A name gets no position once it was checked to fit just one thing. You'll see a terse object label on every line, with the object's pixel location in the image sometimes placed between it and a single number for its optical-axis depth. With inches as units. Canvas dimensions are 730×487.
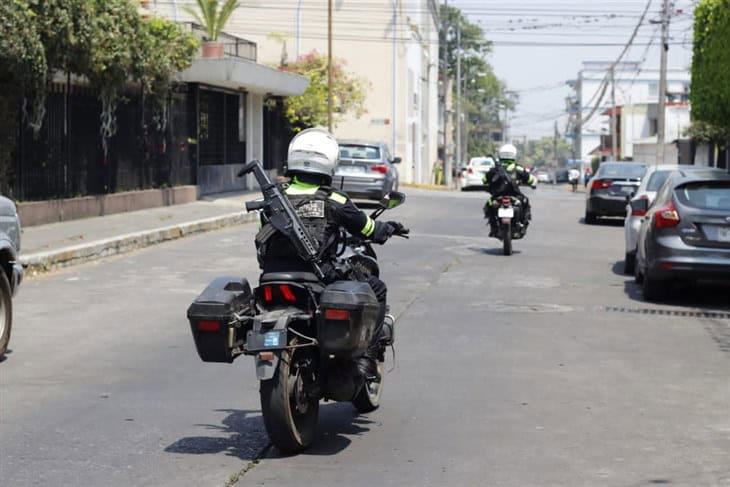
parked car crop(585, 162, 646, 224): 1116.5
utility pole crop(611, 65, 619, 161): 3104.6
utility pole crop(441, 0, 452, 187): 2903.5
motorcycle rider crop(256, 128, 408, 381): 272.7
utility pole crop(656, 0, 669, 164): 1718.8
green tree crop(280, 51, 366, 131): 1742.1
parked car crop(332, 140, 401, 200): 1155.9
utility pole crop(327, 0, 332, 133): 1562.5
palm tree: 1465.3
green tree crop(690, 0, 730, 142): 993.1
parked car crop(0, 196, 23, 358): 393.7
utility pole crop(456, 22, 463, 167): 2898.1
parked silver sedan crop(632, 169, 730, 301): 529.3
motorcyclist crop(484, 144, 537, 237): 760.3
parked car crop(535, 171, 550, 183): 4245.3
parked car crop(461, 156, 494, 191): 1967.3
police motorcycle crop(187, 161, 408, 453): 255.6
